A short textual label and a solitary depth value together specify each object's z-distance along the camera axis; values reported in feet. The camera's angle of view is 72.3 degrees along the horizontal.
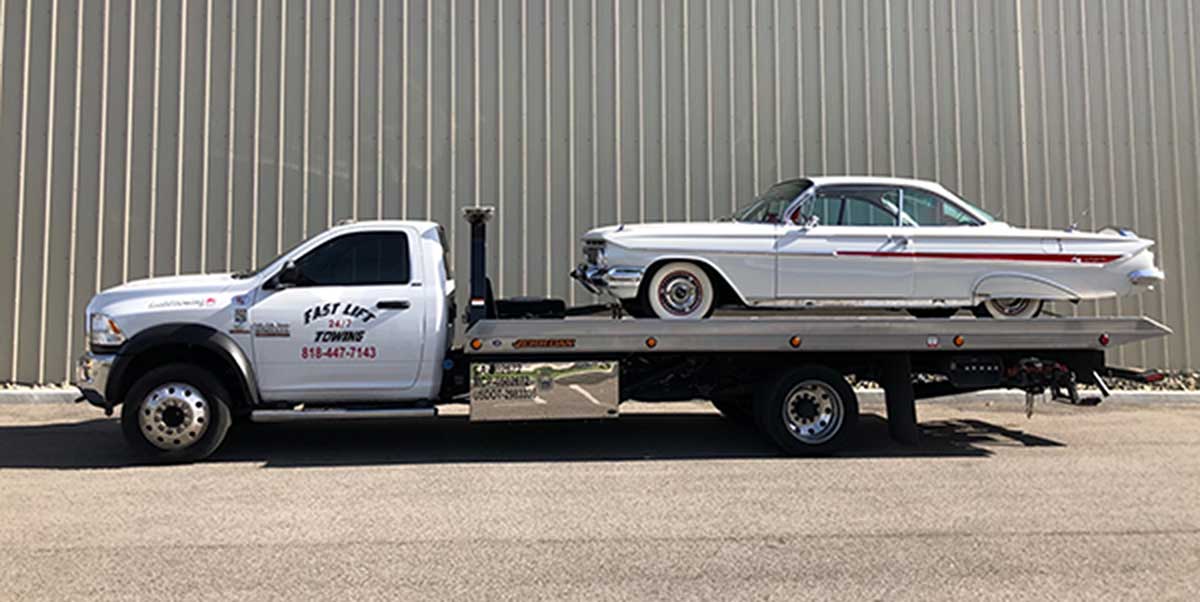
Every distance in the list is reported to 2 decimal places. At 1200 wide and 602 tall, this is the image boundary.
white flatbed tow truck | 21.93
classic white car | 23.84
